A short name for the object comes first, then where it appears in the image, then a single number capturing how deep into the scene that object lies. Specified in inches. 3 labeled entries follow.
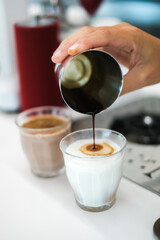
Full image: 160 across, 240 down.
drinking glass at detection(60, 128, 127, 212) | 28.6
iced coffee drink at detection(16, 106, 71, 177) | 34.8
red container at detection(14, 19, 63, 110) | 45.4
